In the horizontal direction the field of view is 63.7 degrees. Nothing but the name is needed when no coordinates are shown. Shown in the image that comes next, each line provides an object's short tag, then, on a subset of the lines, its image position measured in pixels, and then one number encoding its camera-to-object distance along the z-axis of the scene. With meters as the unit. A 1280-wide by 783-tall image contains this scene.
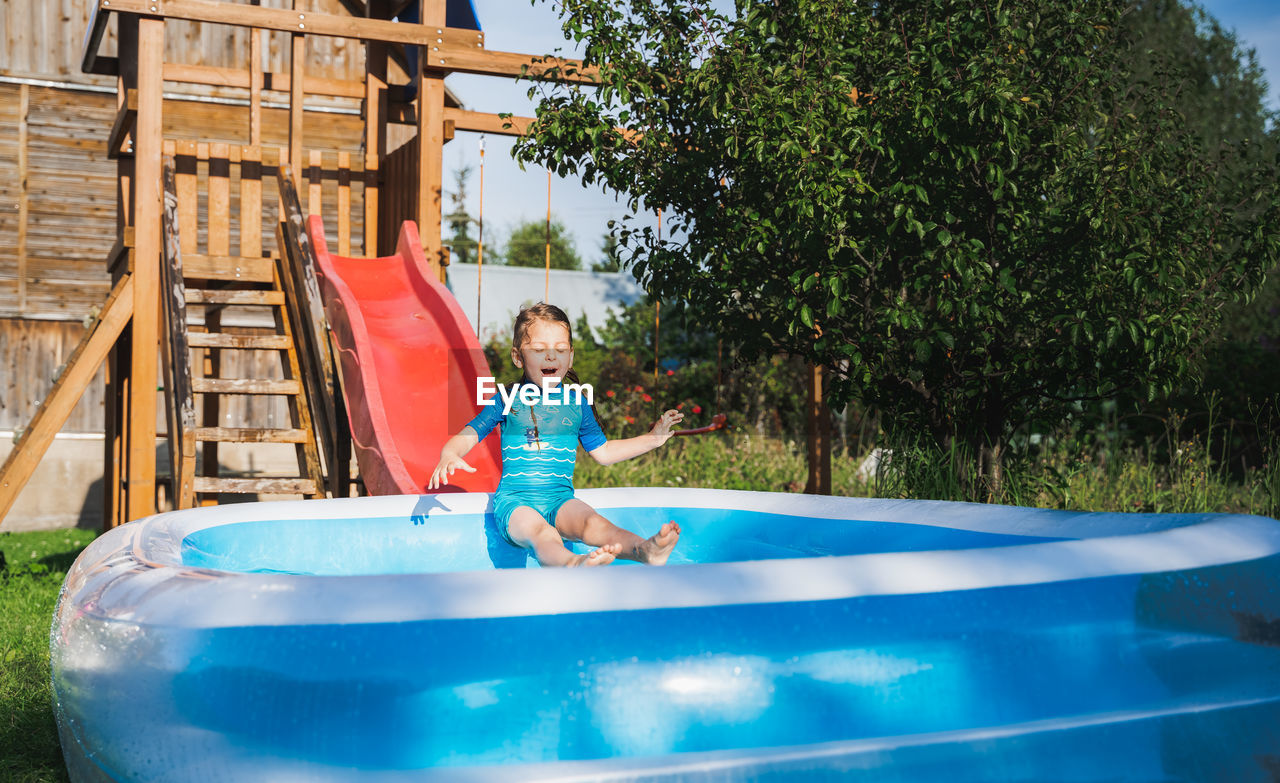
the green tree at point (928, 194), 4.51
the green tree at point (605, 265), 25.10
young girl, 3.36
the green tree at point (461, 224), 31.52
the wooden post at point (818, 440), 6.48
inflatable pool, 1.73
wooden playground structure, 5.61
